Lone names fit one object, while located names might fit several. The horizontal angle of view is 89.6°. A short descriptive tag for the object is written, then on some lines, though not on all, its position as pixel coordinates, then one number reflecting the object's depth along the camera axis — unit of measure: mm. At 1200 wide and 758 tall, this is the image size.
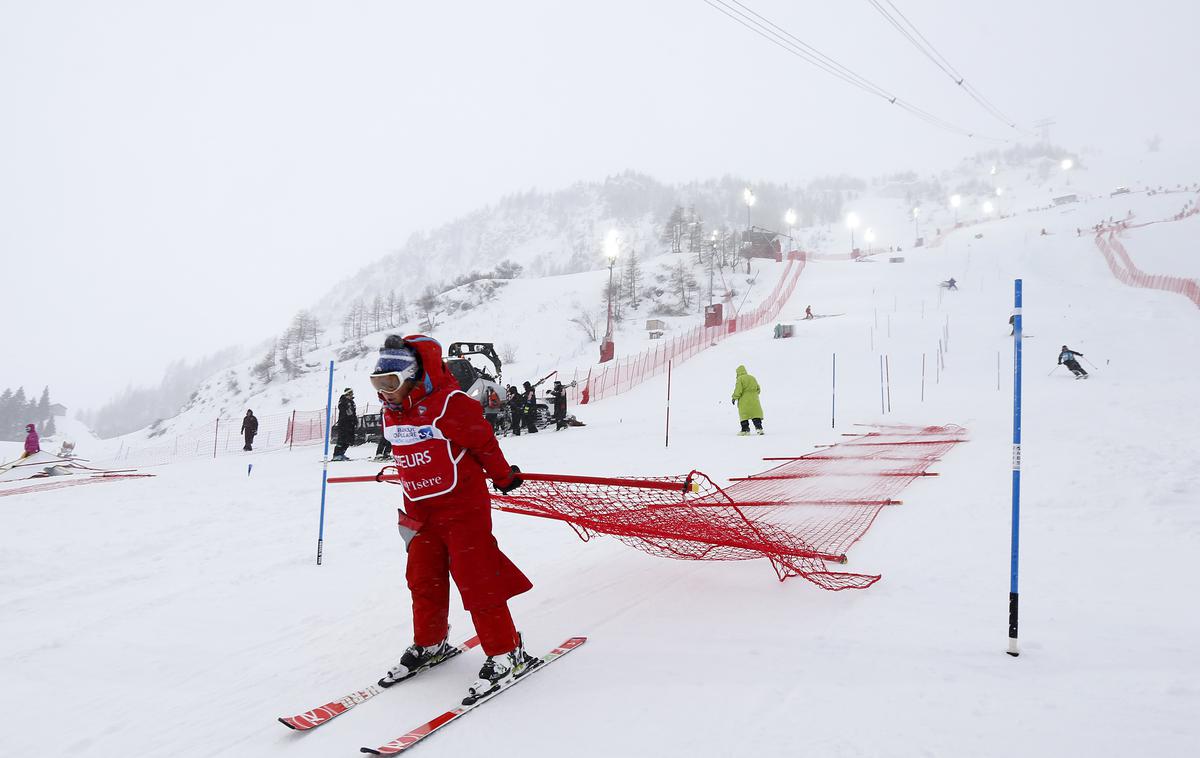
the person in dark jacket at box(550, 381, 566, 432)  16312
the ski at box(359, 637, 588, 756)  2363
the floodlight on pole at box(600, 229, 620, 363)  30262
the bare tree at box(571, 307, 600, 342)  55469
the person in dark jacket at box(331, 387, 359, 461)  12766
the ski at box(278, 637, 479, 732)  2609
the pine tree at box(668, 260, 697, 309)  58219
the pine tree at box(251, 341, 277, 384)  68769
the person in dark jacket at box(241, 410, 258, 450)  17109
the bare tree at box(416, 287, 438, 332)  65812
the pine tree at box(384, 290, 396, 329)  85475
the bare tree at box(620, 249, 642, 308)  61188
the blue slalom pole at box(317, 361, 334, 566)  5203
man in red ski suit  2936
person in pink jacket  13820
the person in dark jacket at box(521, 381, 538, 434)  16188
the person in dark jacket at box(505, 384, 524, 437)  15719
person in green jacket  12969
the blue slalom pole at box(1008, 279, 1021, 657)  2908
